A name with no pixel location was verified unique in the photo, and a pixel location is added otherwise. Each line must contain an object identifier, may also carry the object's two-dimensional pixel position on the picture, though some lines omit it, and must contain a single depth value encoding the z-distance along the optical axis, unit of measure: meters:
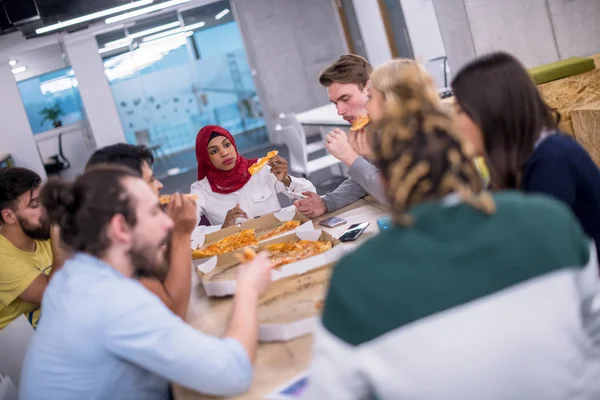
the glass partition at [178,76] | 13.10
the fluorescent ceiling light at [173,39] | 13.19
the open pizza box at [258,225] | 3.10
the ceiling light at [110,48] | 12.91
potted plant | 13.14
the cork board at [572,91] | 4.19
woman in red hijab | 3.79
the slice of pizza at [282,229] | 2.84
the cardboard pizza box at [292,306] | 1.69
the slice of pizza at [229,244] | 2.78
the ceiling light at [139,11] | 10.30
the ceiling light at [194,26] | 13.18
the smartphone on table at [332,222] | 2.78
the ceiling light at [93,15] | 9.34
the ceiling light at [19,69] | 12.98
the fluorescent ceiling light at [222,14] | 13.20
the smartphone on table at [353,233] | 2.41
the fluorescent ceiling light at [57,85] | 12.95
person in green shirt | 0.98
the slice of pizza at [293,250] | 2.25
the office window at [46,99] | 13.02
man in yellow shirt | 2.79
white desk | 6.11
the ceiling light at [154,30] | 13.07
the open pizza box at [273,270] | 2.08
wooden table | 1.52
